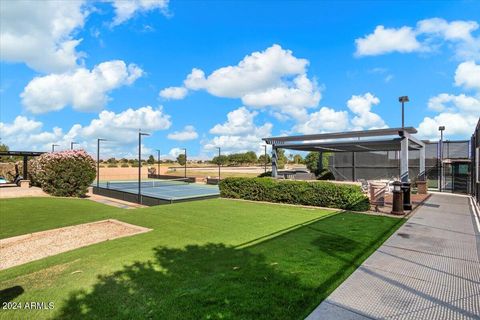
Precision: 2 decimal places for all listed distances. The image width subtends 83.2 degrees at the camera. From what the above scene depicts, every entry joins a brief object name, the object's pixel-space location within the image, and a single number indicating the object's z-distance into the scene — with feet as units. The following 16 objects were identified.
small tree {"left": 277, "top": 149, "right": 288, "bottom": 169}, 214.90
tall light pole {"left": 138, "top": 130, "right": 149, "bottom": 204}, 53.83
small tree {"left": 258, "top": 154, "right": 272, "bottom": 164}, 260.91
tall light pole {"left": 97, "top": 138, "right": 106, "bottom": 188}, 68.54
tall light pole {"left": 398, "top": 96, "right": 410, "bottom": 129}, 45.15
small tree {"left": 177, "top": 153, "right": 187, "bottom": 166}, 223.22
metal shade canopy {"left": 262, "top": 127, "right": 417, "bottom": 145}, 42.65
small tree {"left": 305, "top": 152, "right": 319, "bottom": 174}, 120.20
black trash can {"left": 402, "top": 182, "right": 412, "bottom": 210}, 32.78
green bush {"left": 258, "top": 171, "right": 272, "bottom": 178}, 64.28
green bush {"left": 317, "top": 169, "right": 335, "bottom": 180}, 70.69
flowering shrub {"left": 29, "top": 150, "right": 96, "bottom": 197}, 52.01
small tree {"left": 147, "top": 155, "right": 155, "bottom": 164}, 221.25
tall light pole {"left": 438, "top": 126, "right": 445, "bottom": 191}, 57.16
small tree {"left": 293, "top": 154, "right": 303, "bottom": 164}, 254.68
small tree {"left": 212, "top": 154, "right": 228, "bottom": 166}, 254.27
